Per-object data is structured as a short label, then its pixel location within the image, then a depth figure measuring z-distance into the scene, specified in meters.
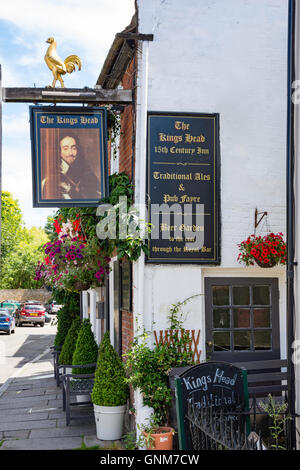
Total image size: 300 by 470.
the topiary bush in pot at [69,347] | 11.74
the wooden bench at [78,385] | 8.88
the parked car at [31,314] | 36.72
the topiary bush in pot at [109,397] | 7.56
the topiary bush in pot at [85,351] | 9.90
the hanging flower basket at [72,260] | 8.11
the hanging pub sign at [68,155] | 7.44
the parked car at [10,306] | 37.81
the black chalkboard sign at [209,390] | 5.64
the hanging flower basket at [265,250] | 6.89
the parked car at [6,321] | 28.83
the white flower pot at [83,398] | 9.74
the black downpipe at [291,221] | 5.88
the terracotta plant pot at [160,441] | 6.30
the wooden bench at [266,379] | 6.48
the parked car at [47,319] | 41.00
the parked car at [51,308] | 51.59
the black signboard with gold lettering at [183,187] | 7.25
